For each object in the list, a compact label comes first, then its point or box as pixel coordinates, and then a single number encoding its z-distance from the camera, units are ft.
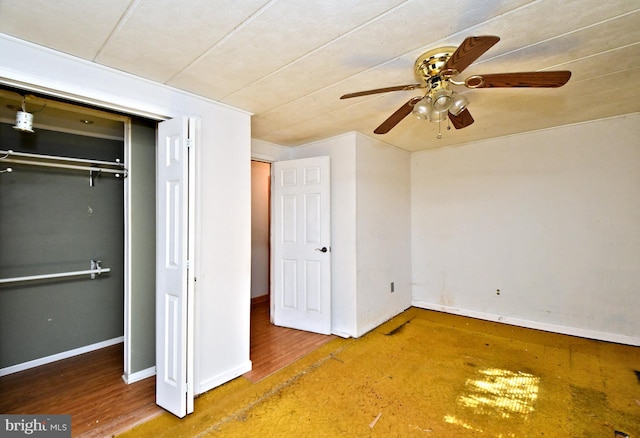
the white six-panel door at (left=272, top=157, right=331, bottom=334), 11.40
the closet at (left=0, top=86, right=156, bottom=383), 8.28
